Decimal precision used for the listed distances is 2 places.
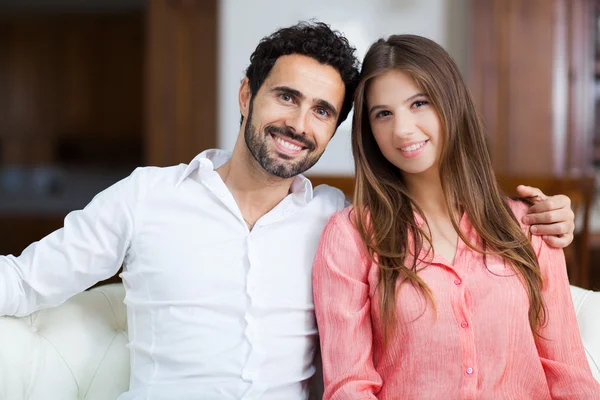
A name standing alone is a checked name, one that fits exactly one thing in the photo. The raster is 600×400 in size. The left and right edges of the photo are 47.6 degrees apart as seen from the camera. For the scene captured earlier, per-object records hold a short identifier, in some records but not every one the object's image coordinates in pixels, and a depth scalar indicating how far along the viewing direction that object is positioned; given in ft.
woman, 4.73
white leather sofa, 5.01
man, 4.89
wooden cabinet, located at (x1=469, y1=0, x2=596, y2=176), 13.02
